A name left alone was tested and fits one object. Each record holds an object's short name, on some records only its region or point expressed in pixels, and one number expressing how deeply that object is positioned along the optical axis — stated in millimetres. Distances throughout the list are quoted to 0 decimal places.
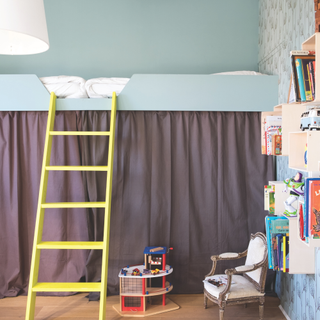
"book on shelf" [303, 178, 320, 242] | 1787
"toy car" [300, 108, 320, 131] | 1854
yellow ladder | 2496
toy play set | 3004
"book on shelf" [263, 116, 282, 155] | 2587
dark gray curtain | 3318
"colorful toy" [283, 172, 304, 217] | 2082
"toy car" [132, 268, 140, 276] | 3012
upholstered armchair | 2730
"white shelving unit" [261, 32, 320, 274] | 1856
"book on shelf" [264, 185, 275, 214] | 2775
